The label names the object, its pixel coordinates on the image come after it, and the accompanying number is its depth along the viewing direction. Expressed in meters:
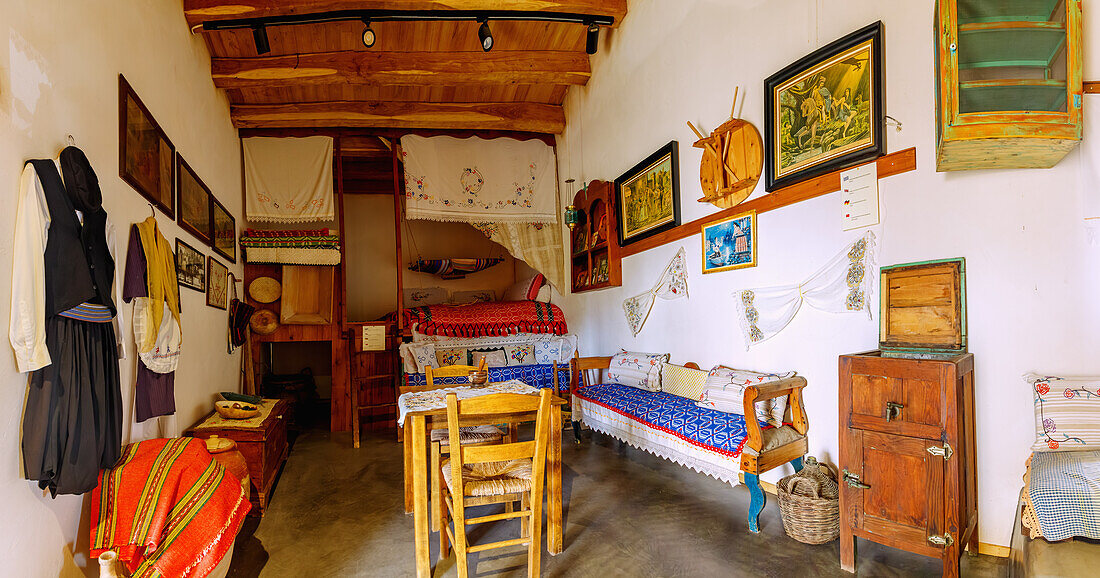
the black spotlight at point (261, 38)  4.46
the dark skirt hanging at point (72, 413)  1.84
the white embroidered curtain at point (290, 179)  6.21
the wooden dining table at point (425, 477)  2.45
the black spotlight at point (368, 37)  4.70
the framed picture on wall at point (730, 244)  3.60
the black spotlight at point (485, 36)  4.55
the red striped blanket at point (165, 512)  2.03
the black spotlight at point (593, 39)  5.08
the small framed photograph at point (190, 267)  3.61
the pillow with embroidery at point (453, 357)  5.98
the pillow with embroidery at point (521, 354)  6.20
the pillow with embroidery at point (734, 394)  3.20
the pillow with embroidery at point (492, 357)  6.05
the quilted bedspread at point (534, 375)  5.92
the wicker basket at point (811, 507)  2.64
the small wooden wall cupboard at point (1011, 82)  2.00
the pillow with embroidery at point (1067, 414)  1.95
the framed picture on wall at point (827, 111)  2.74
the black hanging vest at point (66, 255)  1.91
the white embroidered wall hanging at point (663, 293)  4.36
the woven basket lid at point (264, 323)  5.80
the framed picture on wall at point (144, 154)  2.77
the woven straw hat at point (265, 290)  5.93
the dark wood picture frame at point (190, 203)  3.74
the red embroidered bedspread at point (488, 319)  6.09
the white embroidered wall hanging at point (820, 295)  2.79
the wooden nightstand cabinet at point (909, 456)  2.14
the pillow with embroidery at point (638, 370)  4.52
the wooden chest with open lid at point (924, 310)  2.43
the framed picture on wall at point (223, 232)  4.70
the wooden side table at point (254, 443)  3.43
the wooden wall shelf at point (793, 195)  2.63
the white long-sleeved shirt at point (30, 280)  1.77
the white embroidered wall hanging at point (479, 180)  6.52
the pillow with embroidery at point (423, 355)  5.79
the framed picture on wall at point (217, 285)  4.43
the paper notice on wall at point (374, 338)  5.96
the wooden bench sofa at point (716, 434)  2.82
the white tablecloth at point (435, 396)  2.80
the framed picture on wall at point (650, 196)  4.45
